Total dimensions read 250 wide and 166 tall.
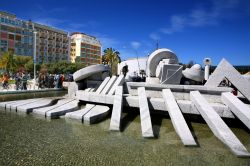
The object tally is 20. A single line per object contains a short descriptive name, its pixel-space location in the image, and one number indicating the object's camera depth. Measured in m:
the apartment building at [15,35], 61.70
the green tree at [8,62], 50.75
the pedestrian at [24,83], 15.32
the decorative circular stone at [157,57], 11.70
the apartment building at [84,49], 85.62
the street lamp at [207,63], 18.45
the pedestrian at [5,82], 15.59
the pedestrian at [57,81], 17.00
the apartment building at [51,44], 73.80
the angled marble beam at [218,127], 4.35
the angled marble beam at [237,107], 5.29
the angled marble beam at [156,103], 6.25
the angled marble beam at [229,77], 6.94
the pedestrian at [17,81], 15.44
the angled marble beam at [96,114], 6.33
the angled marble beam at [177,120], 4.77
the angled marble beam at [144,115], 5.22
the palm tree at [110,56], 61.20
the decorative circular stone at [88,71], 9.81
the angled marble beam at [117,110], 5.77
